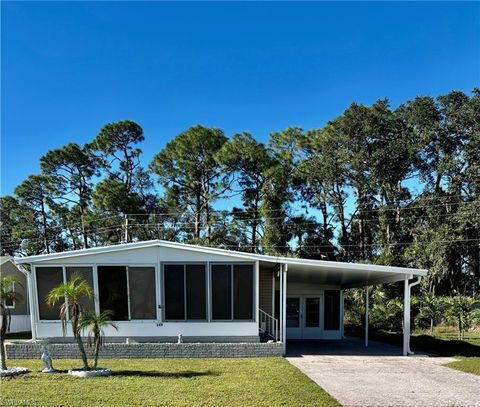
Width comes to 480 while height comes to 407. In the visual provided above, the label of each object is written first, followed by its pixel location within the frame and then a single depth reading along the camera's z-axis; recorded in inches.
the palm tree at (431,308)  776.0
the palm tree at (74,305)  358.6
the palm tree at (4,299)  365.4
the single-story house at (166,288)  497.4
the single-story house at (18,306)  824.3
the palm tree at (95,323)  361.7
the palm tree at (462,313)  678.5
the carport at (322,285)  489.7
